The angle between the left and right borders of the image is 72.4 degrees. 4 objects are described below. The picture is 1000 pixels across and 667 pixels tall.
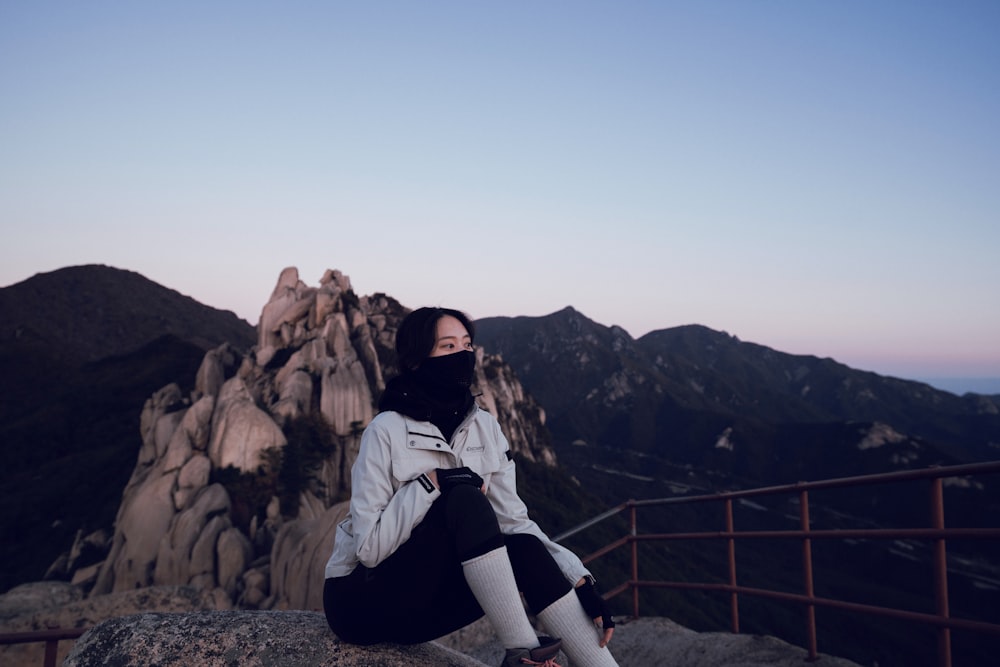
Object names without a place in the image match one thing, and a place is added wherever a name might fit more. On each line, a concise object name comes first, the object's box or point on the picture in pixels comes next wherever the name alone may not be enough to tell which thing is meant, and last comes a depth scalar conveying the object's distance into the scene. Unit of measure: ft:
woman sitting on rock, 9.41
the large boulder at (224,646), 10.14
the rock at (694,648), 17.40
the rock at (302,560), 55.03
